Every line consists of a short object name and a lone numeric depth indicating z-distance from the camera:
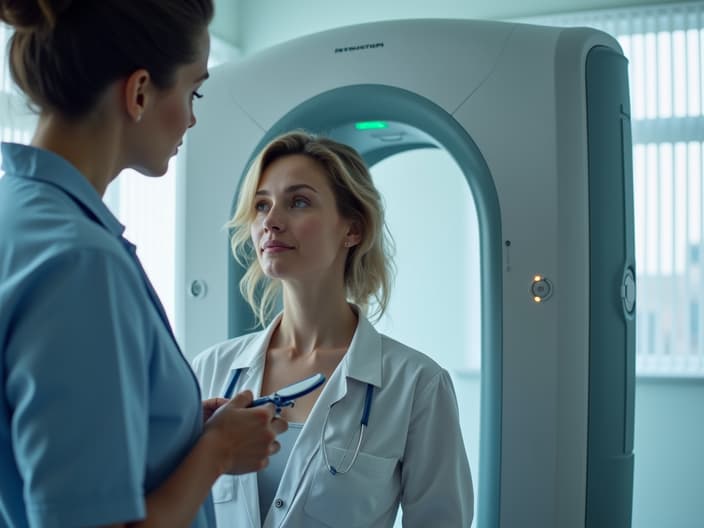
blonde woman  1.44
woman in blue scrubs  0.64
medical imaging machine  1.68
